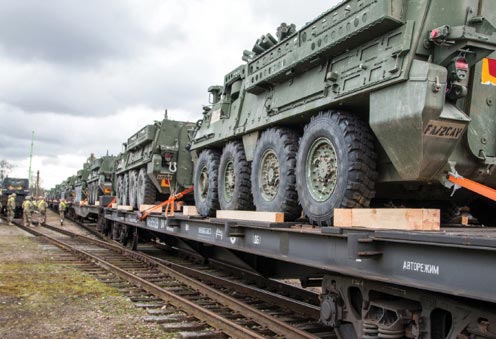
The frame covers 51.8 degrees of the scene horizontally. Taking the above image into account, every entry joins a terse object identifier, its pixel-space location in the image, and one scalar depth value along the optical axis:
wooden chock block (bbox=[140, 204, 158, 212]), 12.53
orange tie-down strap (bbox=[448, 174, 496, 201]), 4.30
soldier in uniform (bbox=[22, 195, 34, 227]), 26.88
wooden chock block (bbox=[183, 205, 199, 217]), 9.98
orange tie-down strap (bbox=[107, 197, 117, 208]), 19.08
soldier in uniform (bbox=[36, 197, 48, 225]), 29.34
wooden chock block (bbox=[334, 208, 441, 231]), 4.11
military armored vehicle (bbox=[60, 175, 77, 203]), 39.10
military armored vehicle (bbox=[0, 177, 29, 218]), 33.53
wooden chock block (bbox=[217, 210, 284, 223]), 6.18
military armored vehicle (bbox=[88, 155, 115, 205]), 24.09
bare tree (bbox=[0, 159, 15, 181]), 70.96
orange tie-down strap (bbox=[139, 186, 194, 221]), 10.45
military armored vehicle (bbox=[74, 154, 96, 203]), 31.30
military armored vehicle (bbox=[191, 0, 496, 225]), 4.43
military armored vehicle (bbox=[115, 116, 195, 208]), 13.38
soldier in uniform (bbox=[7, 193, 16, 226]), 27.69
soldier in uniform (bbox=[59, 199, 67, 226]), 28.77
